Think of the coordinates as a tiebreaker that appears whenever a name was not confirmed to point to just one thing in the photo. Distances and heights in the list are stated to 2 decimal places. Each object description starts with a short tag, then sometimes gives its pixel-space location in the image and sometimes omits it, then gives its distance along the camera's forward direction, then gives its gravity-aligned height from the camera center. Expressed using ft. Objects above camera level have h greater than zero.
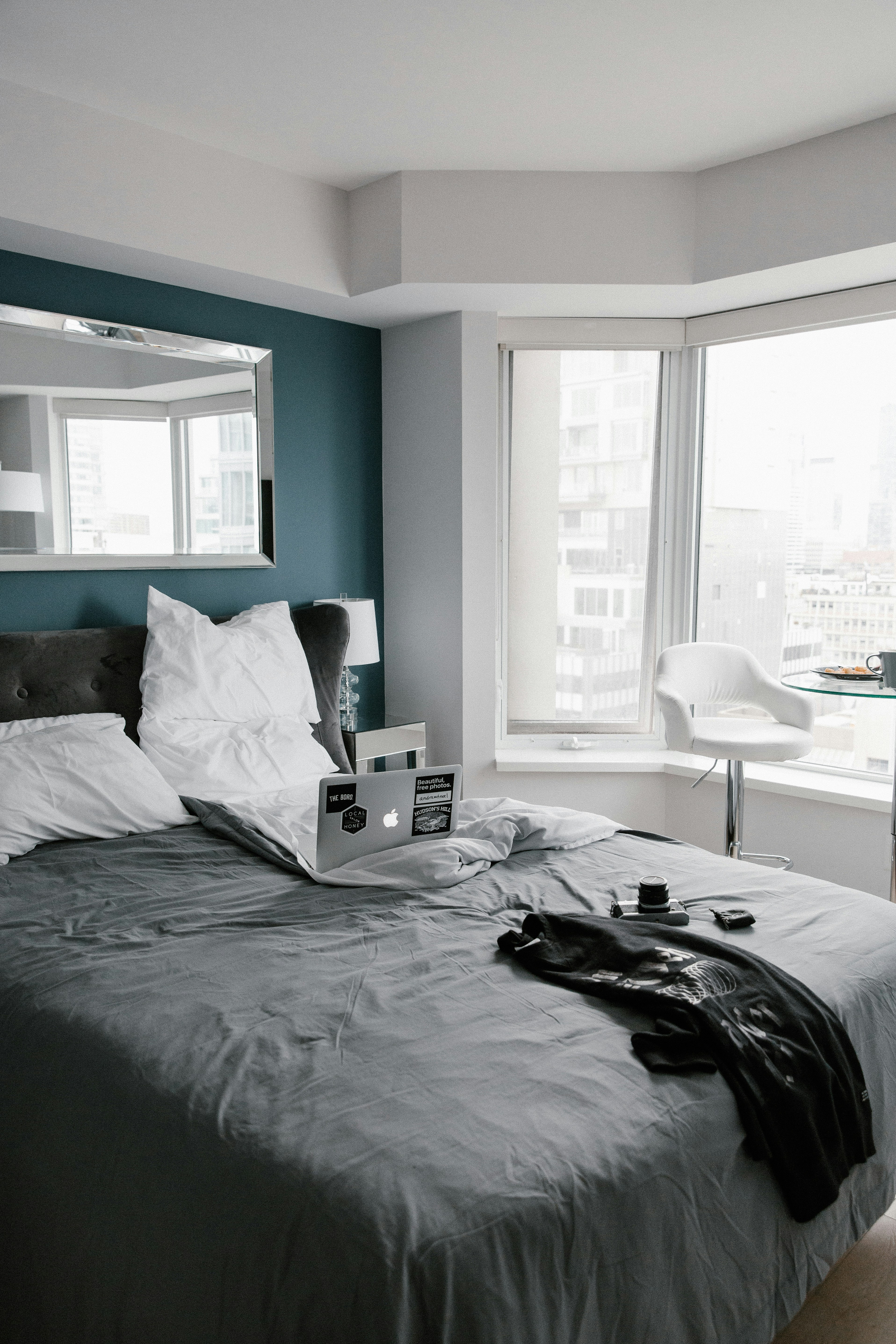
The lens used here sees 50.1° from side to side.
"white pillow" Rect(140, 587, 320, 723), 10.61 -1.27
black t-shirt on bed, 5.00 -2.58
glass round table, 10.34 -1.40
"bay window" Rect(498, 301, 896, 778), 13.20 +0.52
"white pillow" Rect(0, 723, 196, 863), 8.45 -2.14
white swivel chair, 11.69 -1.96
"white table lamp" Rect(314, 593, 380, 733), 13.10 -1.19
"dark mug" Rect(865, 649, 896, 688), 10.19 -1.12
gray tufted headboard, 10.00 -1.25
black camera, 6.93 -2.50
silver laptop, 7.74 -2.11
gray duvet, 3.84 -2.67
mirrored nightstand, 12.96 -2.60
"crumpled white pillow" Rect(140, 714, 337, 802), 10.02 -2.14
